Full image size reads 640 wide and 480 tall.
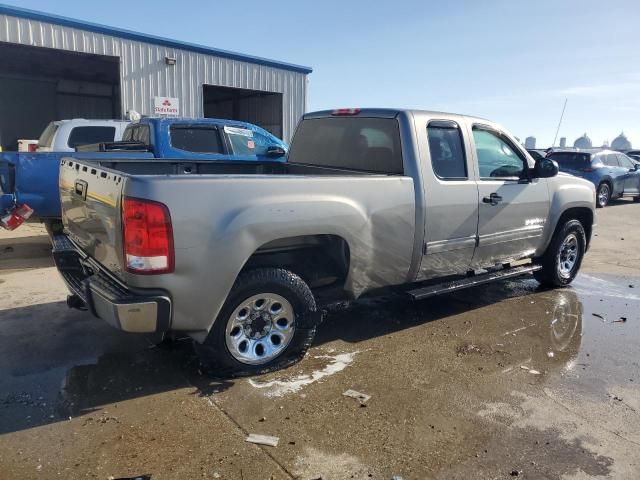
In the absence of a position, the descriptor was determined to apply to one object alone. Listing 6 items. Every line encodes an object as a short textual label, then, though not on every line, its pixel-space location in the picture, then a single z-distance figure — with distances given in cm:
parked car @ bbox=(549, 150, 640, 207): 1545
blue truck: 622
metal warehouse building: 1276
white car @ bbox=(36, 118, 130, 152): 873
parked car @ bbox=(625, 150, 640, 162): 2329
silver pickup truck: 314
